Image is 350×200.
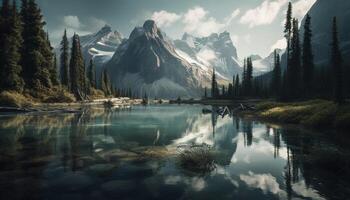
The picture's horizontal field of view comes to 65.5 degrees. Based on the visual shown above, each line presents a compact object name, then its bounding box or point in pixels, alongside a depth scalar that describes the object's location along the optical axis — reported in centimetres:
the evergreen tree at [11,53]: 5519
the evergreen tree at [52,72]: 7312
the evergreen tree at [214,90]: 15225
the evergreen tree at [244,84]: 12418
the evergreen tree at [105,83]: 13188
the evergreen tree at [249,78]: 12180
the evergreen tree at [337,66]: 4012
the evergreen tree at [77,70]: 8520
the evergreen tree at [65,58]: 8894
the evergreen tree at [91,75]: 11814
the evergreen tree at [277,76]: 9528
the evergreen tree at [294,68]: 5906
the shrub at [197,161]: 1381
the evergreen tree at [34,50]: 6446
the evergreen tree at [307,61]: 6262
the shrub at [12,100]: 4984
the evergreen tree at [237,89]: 13300
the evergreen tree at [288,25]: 6162
